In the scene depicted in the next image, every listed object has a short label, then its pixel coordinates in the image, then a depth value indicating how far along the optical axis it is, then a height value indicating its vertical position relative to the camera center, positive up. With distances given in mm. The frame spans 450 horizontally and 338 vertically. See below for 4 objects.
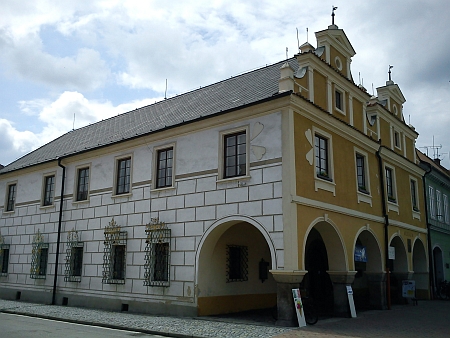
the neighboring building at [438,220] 26469 +3112
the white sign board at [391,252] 19950 +933
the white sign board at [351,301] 16297 -874
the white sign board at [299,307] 13586 -913
